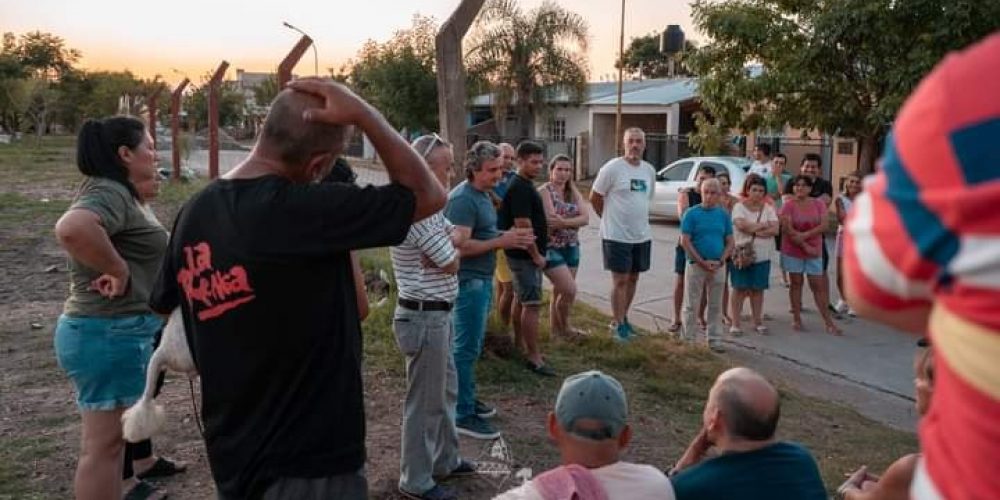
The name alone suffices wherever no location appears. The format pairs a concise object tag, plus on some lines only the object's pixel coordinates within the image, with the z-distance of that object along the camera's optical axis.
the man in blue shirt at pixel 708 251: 8.28
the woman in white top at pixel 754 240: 8.87
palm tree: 32.81
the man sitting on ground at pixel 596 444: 2.25
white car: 17.75
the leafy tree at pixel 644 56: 73.69
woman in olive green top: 3.60
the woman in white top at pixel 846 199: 9.26
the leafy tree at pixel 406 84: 39.22
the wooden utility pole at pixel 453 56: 6.41
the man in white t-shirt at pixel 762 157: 12.30
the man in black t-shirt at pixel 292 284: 2.19
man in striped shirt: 4.32
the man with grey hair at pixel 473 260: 5.34
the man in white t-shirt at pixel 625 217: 8.23
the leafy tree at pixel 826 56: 14.21
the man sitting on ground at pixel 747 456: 2.42
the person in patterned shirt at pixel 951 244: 1.08
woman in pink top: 9.06
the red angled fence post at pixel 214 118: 11.34
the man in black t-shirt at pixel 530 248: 6.52
